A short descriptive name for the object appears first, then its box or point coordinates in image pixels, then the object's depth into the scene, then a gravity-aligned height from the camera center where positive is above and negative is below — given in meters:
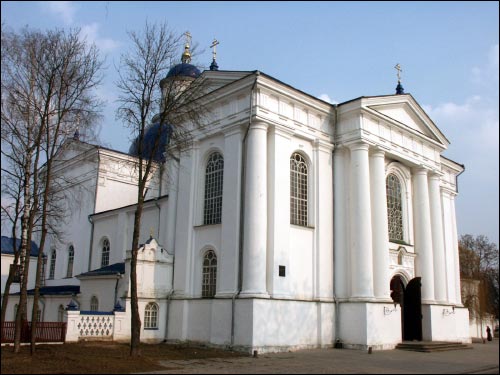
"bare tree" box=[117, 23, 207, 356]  15.94 +6.36
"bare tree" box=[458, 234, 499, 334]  36.72 +3.12
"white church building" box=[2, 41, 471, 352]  19.73 +2.83
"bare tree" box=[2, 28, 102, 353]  16.44 +6.25
